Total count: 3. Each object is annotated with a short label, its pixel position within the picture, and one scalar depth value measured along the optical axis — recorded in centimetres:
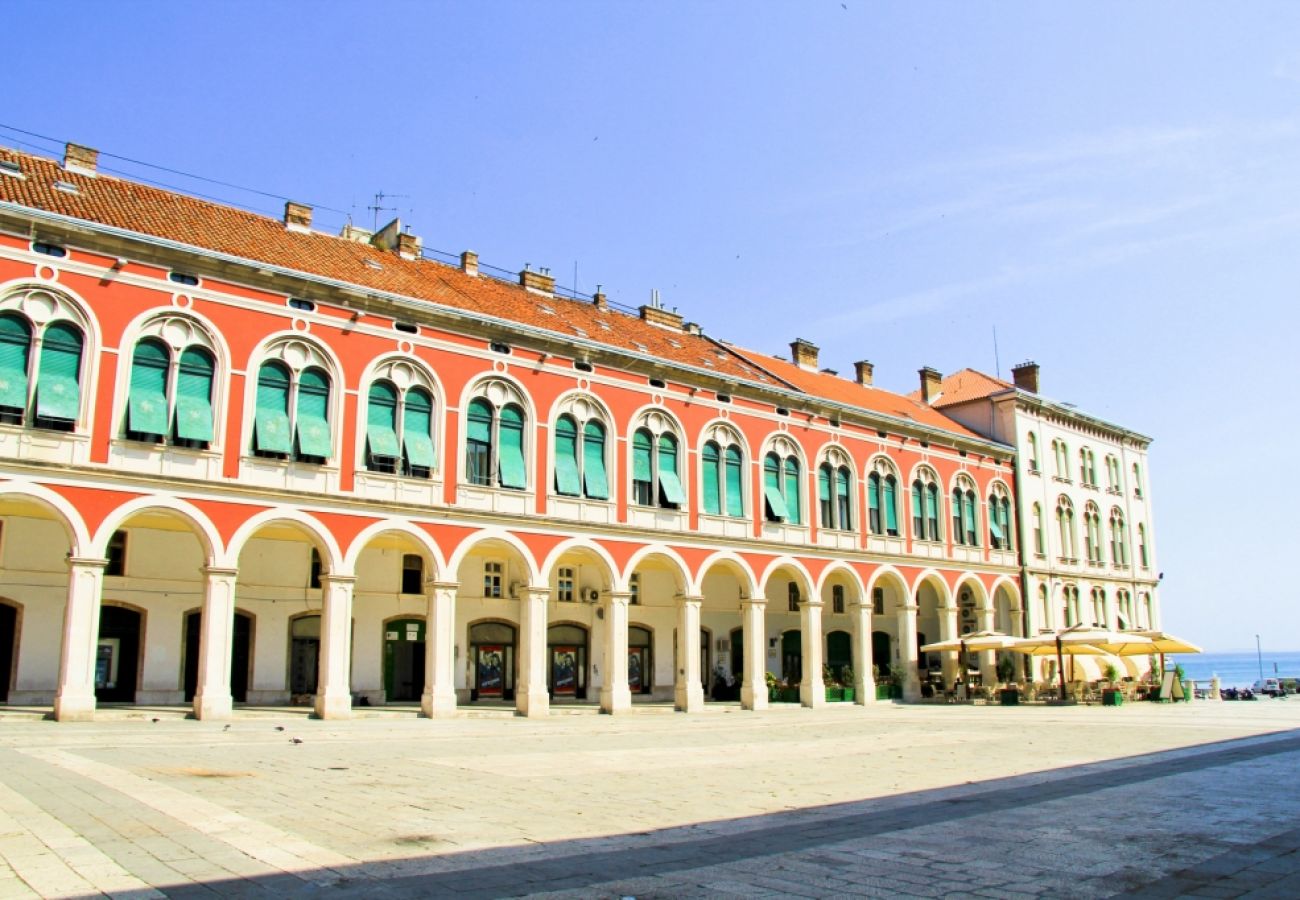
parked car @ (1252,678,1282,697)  5152
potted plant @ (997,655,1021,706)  3672
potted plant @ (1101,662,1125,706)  3622
